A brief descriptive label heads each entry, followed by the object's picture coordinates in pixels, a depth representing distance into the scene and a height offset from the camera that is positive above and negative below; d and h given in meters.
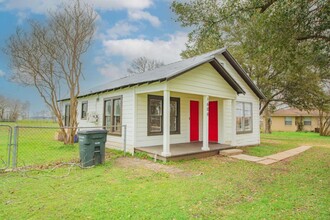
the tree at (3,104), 28.62 +2.08
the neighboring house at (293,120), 30.61 +0.09
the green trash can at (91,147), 6.54 -0.86
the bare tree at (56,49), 11.51 +3.81
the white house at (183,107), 8.19 +0.60
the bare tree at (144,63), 34.46 +9.09
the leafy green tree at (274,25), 6.57 +3.16
